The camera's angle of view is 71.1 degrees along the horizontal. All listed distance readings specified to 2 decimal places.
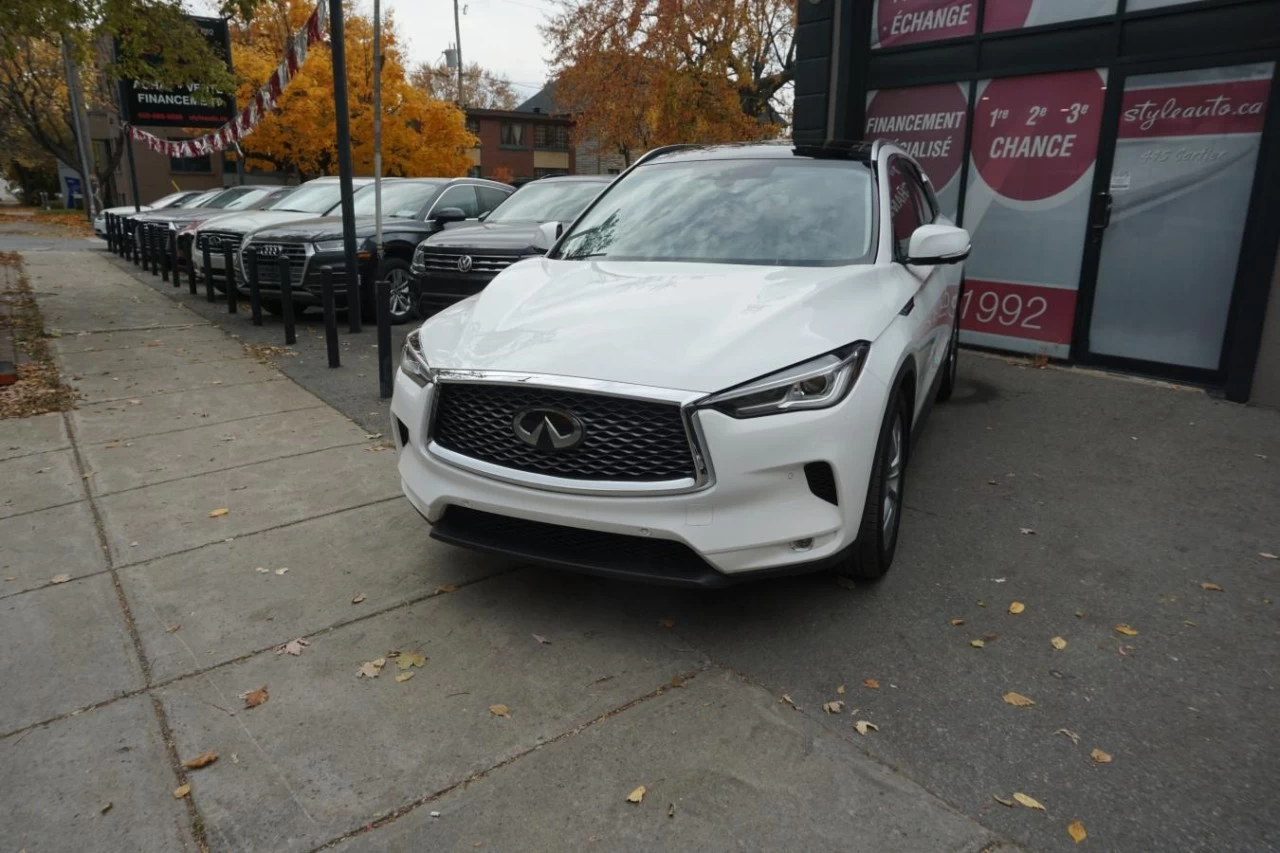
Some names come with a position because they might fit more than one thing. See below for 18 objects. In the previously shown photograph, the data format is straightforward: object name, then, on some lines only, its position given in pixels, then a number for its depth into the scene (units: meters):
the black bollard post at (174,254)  13.79
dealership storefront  6.53
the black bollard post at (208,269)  11.86
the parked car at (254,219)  11.45
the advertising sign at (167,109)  15.52
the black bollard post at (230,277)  10.96
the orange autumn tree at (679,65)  24.88
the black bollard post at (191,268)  12.62
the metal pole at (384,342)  6.61
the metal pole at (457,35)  49.04
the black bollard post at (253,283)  10.13
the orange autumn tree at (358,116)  26.88
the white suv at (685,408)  3.03
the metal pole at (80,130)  35.88
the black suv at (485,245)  8.91
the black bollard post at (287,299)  9.20
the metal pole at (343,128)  7.24
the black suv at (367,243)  10.10
